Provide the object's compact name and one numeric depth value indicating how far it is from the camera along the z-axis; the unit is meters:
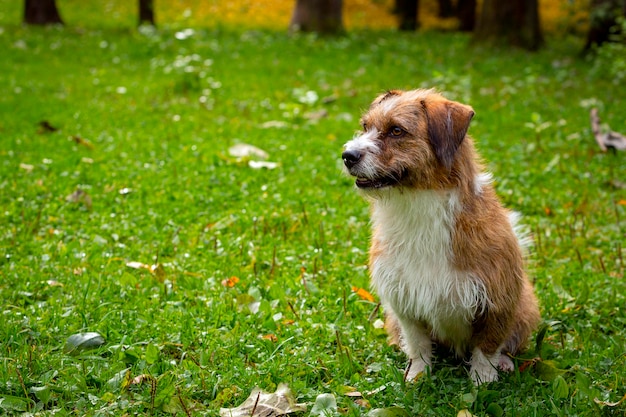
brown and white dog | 3.67
